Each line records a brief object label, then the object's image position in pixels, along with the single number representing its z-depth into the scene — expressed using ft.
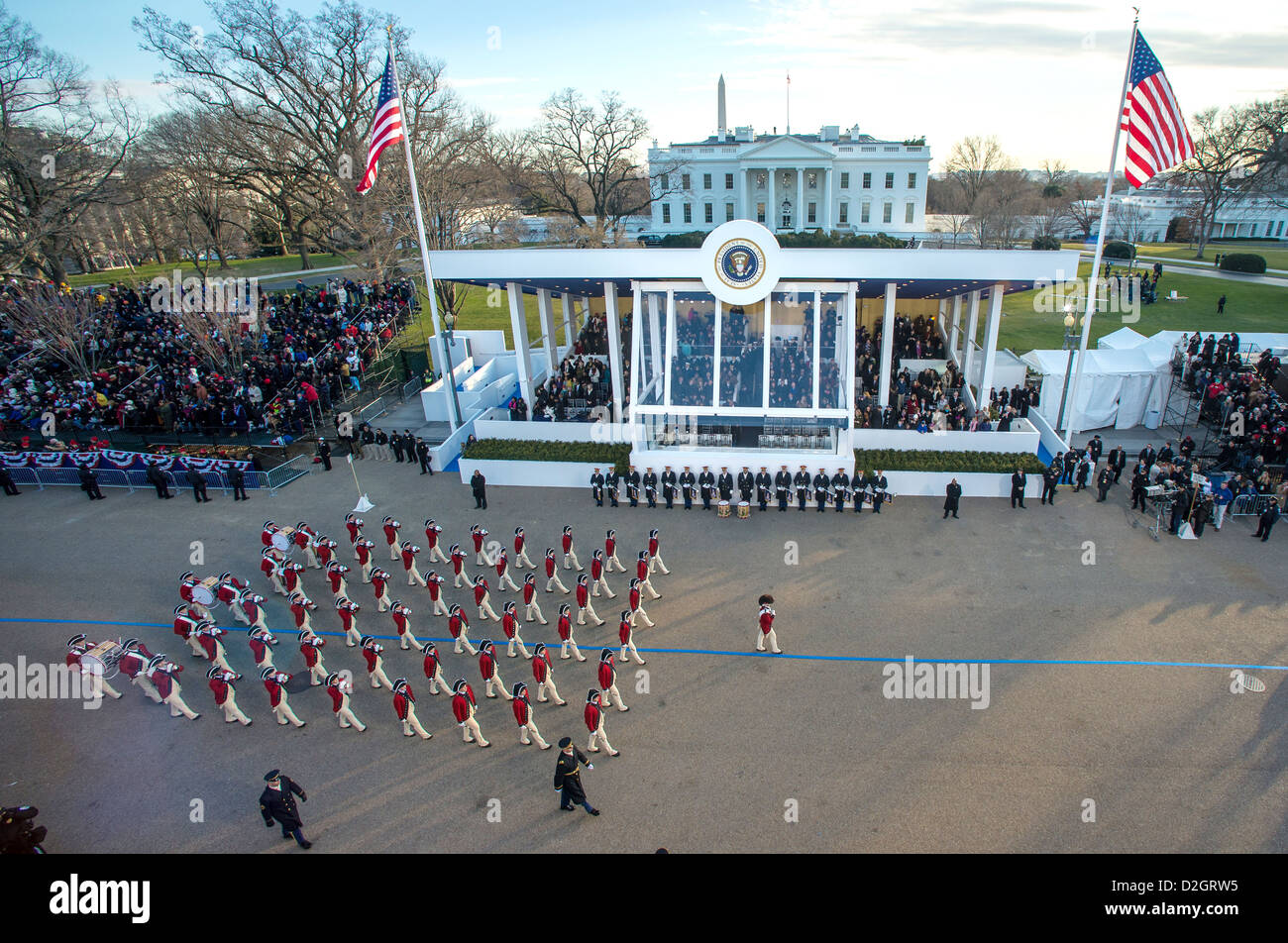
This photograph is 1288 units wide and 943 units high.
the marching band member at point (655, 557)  42.47
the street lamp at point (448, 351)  66.54
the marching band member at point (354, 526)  46.06
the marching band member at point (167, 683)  32.50
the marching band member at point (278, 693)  30.94
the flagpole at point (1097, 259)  47.60
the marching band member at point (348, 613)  36.11
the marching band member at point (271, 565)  41.96
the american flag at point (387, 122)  55.26
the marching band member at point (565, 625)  34.32
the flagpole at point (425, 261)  60.08
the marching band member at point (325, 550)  44.37
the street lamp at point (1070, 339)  58.18
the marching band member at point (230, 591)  40.01
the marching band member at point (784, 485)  53.31
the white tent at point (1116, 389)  67.26
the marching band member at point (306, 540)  46.03
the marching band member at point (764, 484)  53.21
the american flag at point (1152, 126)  45.75
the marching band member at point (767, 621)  35.27
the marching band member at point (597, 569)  39.74
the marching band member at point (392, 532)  46.94
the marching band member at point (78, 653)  33.01
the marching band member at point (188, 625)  37.06
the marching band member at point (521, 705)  28.73
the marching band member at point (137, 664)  32.91
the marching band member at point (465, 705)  28.99
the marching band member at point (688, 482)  54.54
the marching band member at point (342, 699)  31.04
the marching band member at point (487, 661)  31.24
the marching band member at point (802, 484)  53.16
